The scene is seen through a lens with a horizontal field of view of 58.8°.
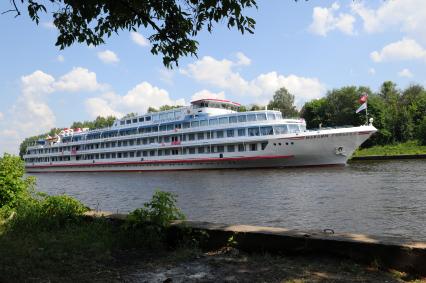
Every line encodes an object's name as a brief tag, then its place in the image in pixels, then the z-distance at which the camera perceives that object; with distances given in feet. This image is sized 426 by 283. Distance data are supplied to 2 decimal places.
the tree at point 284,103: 264.31
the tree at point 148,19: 17.83
